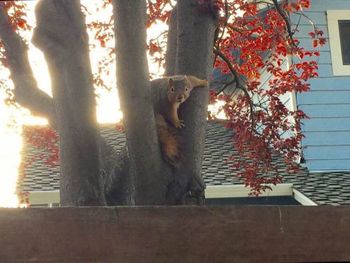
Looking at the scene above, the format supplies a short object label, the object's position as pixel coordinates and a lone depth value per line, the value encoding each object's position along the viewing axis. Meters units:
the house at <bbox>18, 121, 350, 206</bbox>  6.64
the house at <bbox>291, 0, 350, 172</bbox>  7.24
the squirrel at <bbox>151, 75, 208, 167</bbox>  2.71
